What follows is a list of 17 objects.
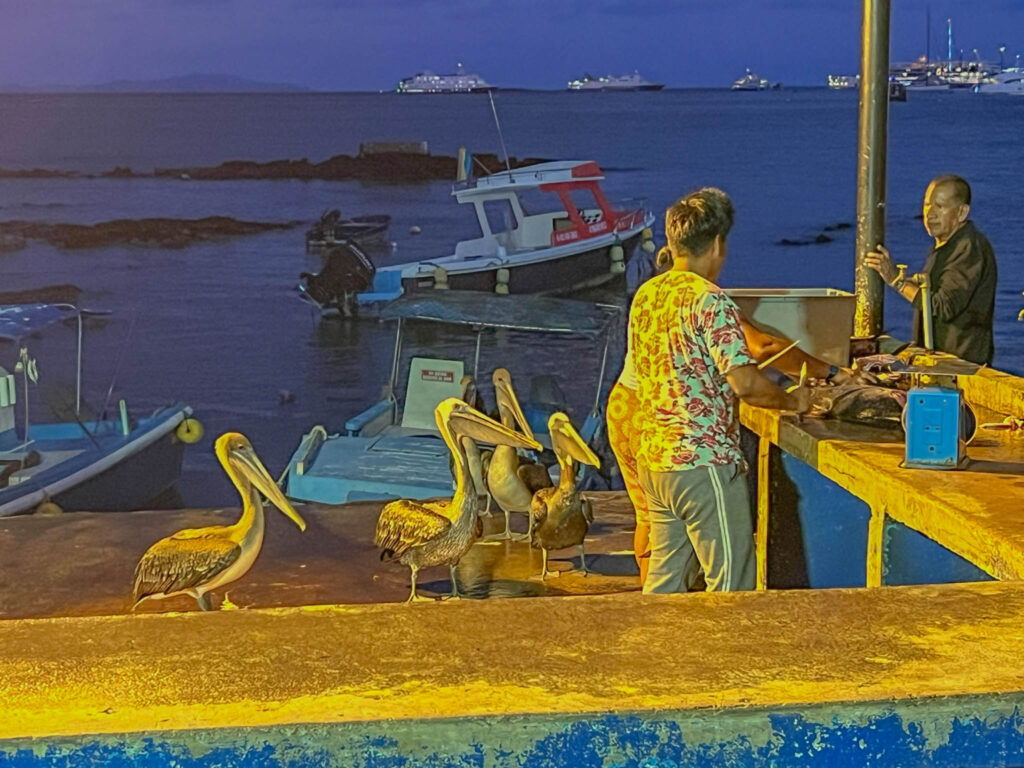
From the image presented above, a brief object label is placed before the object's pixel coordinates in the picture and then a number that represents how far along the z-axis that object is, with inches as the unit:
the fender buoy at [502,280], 1278.3
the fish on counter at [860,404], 175.0
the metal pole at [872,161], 227.5
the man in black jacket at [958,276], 227.0
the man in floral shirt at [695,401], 156.5
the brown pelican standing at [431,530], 213.5
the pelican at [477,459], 253.8
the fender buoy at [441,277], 1267.2
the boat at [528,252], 1233.4
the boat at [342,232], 1957.8
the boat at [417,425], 436.8
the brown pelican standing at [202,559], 201.3
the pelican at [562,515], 234.1
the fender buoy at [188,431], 648.4
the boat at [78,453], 524.7
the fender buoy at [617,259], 1403.8
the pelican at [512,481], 262.8
